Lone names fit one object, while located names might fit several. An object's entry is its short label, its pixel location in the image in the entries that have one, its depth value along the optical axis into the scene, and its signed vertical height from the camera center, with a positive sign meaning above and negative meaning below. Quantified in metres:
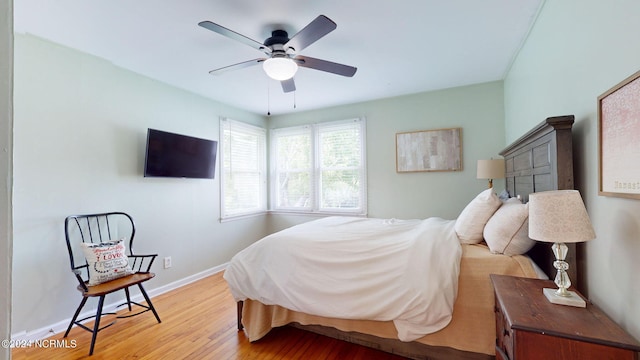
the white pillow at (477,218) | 1.99 -0.26
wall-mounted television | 2.96 +0.34
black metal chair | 2.17 -0.65
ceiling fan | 1.82 +1.01
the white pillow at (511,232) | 1.66 -0.31
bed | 1.63 -0.73
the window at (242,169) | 4.04 +0.24
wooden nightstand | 0.95 -0.55
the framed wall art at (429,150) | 3.54 +0.44
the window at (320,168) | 4.19 +0.26
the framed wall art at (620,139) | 1.02 +0.18
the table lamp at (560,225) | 1.11 -0.18
